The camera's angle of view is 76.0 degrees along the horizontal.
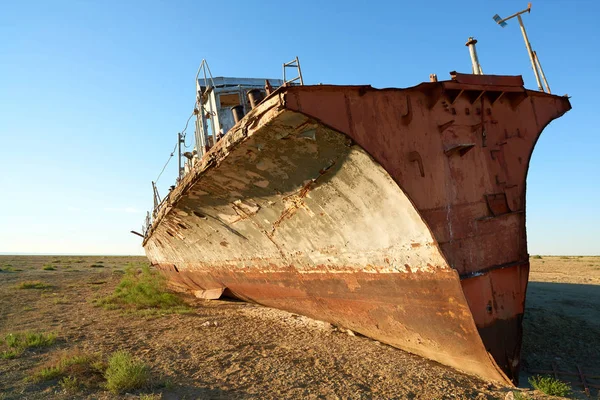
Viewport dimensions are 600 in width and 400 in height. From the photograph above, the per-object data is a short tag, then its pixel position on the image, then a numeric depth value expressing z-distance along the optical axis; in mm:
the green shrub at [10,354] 4434
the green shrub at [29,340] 4895
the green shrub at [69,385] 3453
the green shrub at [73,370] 3648
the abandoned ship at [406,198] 3445
